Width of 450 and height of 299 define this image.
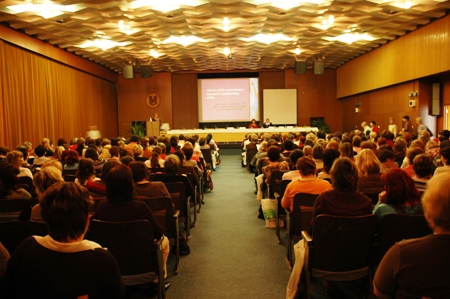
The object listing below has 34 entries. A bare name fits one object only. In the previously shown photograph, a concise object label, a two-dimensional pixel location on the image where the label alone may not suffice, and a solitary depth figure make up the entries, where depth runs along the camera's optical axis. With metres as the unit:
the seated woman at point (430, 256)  1.51
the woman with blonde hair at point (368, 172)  3.96
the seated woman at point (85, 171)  3.95
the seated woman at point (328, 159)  4.38
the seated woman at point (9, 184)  3.62
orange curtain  10.95
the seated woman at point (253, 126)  17.69
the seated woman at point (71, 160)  5.61
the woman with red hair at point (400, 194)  2.76
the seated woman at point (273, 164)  5.58
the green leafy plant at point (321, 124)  20.14
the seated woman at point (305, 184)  3.83
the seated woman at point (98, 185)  3.81
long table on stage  16.58
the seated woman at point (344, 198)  2.86
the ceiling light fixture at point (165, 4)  8.99
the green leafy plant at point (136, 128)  19.61
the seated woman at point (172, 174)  4.92
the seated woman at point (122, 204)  2.88
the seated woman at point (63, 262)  1.65
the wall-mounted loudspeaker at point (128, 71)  15.75
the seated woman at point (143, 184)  3.80
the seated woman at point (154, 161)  5.70
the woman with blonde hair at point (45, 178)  3.38
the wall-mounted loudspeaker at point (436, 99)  13.03
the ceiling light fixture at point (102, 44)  12.91
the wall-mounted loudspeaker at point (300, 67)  15.86
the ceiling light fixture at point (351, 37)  12.69
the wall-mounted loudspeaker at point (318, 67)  15.73
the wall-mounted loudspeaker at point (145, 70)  16.34
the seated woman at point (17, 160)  5.39
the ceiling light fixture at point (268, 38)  12.85
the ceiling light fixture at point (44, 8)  8.67
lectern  17.41
